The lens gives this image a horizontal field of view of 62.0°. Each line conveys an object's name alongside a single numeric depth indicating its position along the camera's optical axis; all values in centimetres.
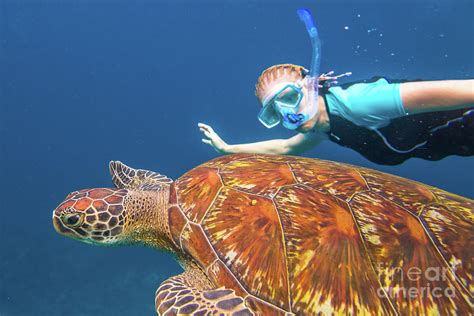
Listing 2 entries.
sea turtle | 65
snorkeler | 88
